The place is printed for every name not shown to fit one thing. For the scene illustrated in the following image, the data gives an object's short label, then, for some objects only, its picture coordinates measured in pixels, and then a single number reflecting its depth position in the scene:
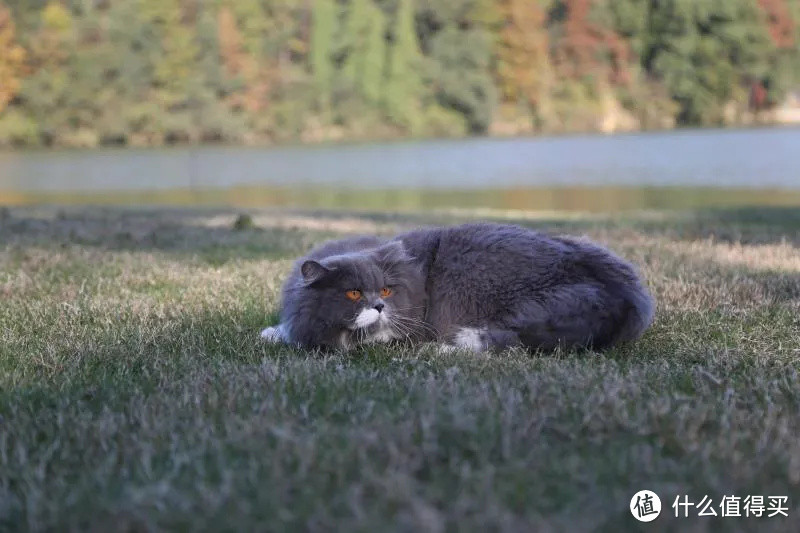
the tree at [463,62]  41.57
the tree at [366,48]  41.31
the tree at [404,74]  41.56
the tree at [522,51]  42.47
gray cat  3.51
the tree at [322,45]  40.94
